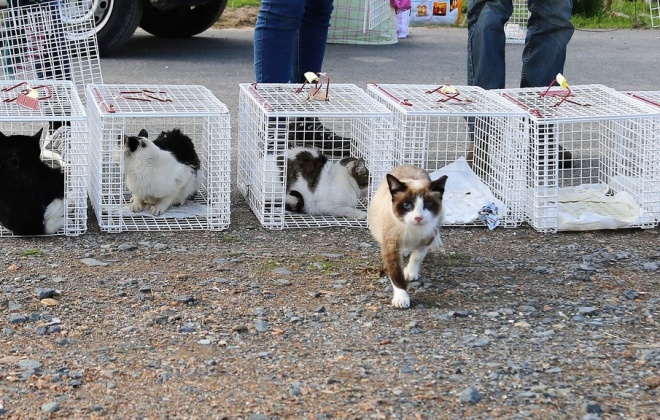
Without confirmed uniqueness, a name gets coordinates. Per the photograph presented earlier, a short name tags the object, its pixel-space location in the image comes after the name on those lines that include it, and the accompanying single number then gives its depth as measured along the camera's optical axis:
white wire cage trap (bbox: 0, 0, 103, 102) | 5.21
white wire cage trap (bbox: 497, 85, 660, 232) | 4.36
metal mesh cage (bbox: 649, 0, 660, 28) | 11.80
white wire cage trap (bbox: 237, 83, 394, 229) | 4.29
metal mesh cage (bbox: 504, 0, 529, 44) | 10.11
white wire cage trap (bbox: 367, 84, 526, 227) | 4.39
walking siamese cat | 3.45
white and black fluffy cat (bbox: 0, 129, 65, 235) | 3.99
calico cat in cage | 4.55
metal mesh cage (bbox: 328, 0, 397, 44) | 9.55
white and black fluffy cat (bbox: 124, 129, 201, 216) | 4.39
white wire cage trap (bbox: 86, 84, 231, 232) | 4.16
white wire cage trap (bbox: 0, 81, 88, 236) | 4.05
